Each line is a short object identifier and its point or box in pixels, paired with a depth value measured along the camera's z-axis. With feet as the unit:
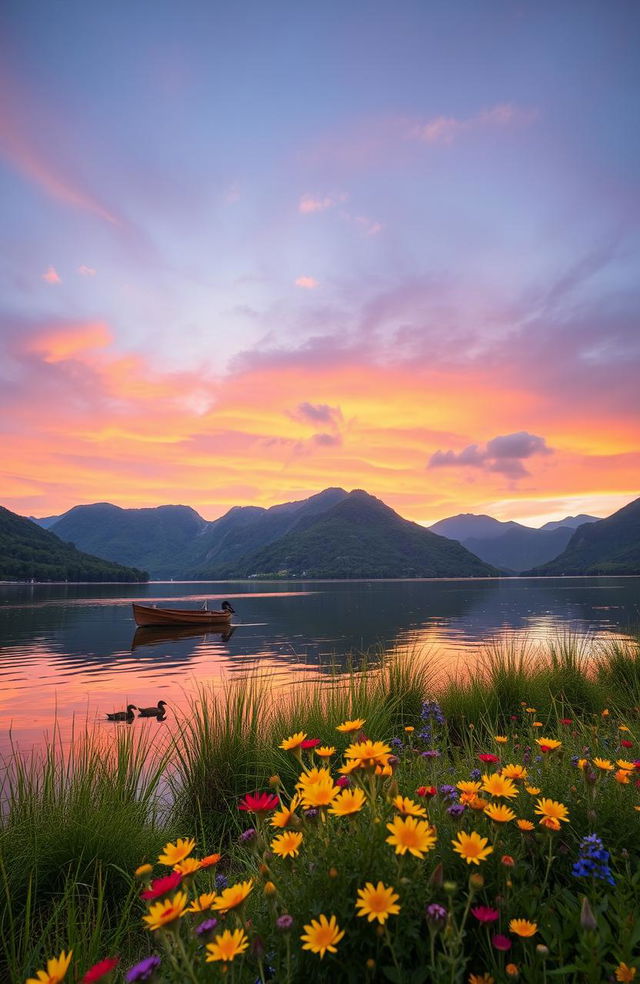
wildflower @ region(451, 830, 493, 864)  6.74
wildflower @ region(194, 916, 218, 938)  6.01
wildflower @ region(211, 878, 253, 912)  6.06
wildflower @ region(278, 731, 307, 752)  8.71
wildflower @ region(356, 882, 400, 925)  5.98
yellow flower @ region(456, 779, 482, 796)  8.30
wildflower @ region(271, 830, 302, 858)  6.95
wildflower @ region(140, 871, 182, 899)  5.89
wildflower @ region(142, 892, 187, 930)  5.57
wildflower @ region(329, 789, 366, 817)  7.07
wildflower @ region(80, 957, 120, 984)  5.04
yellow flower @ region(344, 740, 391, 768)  7.70
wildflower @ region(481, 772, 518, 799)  8.14
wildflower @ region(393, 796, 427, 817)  6.77
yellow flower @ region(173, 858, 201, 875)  6.54
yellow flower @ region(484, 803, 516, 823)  7.30
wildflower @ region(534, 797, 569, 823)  8.06
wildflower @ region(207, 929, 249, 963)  5.61
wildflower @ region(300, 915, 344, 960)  5.76
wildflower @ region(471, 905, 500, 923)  6.34
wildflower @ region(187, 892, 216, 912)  6.54
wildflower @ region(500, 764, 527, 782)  8.66
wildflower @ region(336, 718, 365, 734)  8.51
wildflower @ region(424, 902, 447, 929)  5.74
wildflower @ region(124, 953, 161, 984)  5.21
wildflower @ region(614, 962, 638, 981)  6.43
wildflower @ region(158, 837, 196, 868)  7.04
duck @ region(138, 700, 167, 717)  52.95
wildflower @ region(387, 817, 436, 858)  6.38
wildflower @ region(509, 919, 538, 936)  6.55
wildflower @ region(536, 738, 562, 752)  10.18
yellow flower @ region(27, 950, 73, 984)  5.17
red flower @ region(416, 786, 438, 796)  8.93
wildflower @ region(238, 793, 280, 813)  7.57
